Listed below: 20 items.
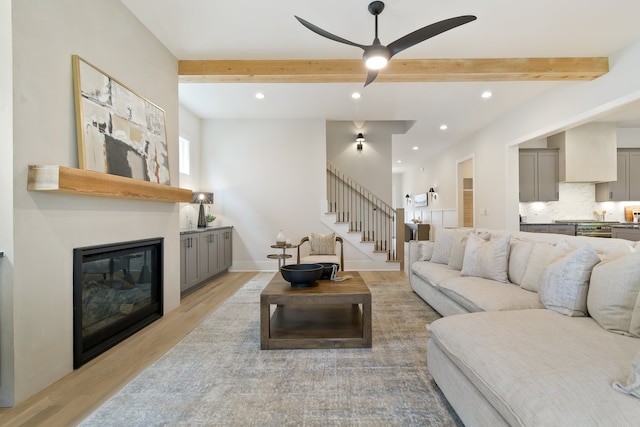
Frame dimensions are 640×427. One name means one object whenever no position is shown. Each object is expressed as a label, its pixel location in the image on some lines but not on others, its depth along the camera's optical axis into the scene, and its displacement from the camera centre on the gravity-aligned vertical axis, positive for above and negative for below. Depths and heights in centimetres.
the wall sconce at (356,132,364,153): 737 +177
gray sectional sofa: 109 -64
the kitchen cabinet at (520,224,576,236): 547 -27
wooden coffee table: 256 -104
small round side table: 484 -66
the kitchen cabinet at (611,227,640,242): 454 -31
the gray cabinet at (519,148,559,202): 601 +77
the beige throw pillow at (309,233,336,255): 531 -52
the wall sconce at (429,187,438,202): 1020 +64
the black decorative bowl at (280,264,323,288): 272 -55
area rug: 173 -114
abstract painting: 237 +78
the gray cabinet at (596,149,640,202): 592 +58
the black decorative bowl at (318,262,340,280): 307 -57
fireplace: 236 -72
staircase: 679 +9
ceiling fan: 237 +145
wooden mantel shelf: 196 +23
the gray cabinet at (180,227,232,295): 434 -66
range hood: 573 +113
